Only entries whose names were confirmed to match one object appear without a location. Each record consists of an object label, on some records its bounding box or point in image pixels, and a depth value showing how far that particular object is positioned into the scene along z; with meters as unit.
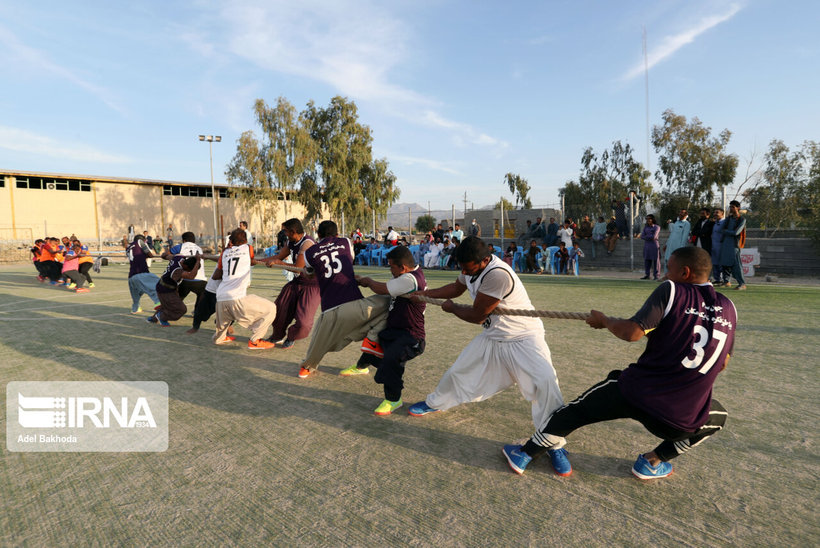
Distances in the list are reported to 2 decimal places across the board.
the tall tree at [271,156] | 33.41
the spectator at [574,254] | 17.22
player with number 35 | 4.70
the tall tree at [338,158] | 34.12
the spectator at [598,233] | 18.75
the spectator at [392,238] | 20.78
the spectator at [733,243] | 10.91
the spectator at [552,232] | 18.38
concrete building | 38.22
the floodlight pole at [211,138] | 35.00
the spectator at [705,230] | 11.70
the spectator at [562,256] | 17.36
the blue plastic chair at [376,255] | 22.09
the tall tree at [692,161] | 29.69
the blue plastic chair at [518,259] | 18.81
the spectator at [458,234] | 21.22
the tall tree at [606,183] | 36.34
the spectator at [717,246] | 11.38
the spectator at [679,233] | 12.65
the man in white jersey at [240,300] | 6.35
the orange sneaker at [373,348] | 4.39
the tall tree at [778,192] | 23.78
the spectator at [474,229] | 20.12
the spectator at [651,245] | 13.52
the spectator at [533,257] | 18.02
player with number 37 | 2.64
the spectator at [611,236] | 18.17
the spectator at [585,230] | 19.59
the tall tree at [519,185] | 61.62
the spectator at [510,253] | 18.50
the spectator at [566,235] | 17.53
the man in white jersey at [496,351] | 3.27
